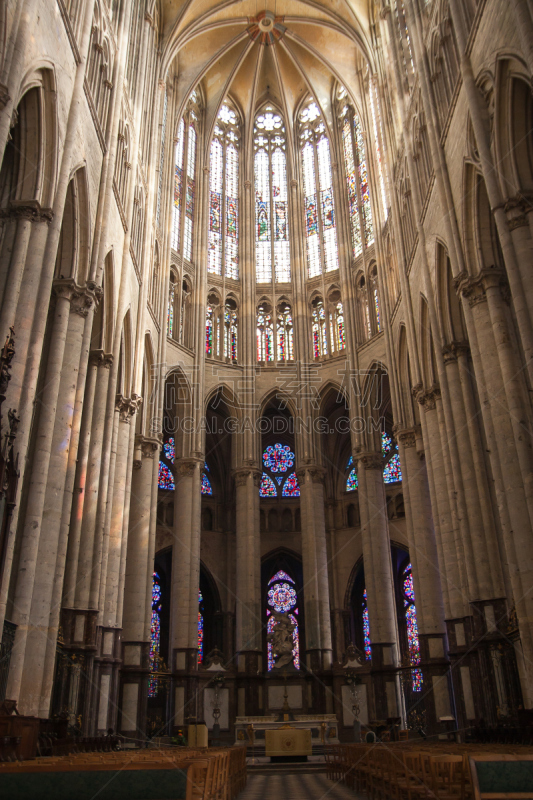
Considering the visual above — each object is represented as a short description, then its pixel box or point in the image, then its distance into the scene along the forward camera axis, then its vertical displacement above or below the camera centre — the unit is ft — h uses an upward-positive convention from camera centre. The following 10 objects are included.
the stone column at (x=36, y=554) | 37.81 +9.87
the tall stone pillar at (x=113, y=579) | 56.29 +12.62
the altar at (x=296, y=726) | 71.77 +0.38
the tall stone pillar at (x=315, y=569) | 86.79 +18.91
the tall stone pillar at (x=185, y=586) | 78.64 +15.92
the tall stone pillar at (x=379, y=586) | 80.07 +15.75
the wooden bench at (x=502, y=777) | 15.11 -1.03
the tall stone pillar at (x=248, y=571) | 86.22 +18.88
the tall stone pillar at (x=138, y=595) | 68.18 +13.34
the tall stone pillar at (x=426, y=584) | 65.51 +13.92
